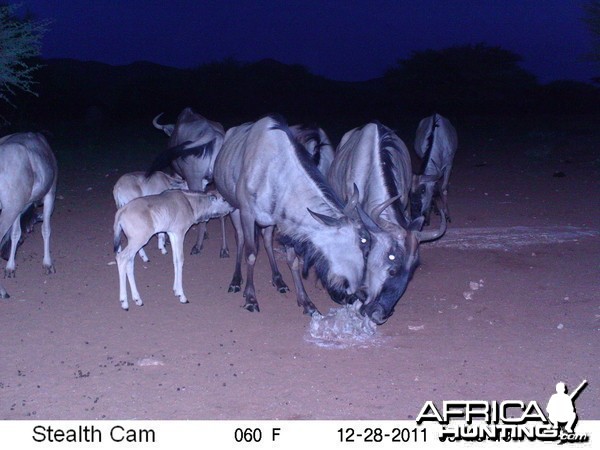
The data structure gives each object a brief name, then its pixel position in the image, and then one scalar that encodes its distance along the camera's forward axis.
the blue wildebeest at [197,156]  9.91
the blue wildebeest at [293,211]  6.71
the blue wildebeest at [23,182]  8.13
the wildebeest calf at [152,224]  7.52
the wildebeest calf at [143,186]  9.29
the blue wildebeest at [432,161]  10.88
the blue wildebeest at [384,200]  6.52
